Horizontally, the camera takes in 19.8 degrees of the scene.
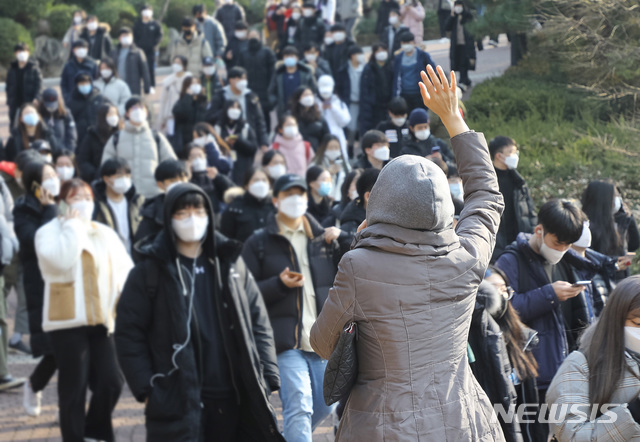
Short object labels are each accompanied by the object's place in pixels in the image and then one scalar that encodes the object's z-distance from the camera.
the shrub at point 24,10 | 53.38
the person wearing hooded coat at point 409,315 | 6.11
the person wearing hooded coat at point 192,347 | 9.54
